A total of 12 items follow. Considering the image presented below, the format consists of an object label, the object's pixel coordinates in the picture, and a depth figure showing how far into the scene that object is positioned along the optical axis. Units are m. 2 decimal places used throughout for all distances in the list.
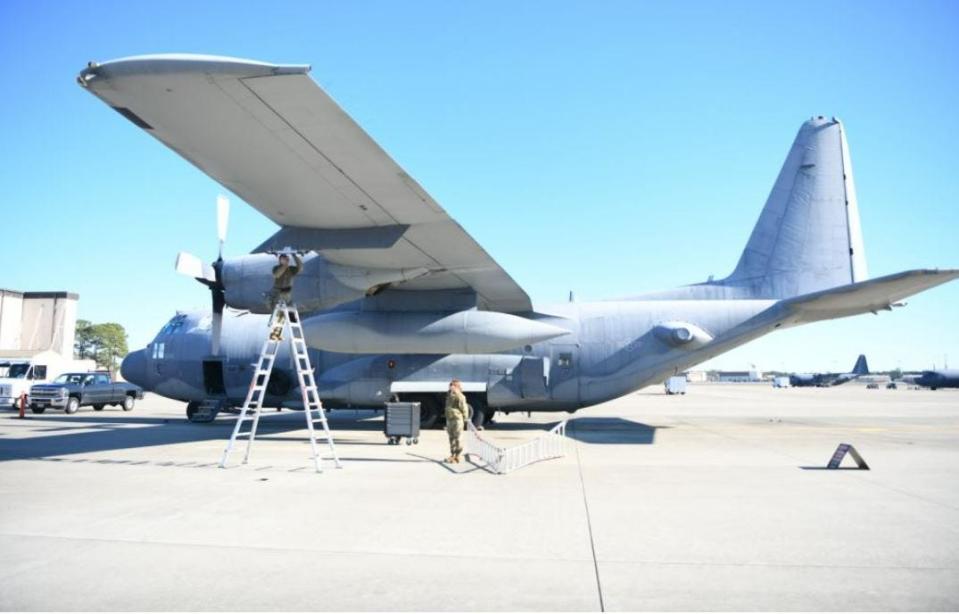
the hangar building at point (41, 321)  65.06
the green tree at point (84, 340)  114.44
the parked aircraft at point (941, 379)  83.31
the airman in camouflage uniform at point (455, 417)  11.61
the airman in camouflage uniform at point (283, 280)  11.82
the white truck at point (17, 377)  28.64
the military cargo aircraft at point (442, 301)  11.60
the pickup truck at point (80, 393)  25.50
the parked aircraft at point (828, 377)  106.88
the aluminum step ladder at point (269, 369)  10.59
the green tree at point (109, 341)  112.88
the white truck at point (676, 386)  58.62
